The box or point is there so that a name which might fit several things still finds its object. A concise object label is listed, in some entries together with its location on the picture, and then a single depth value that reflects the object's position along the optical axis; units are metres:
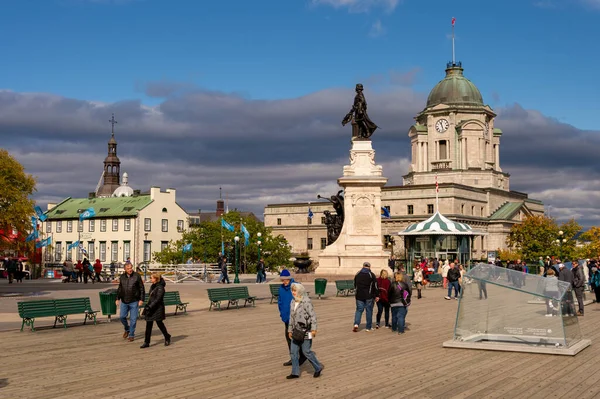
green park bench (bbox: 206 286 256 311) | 24.95
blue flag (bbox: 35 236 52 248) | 56.44
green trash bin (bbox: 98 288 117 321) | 20.84
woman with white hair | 12.03
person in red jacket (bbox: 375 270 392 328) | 19.00
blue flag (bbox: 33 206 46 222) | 47.89
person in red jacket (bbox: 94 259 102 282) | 47.59
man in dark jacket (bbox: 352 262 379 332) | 18.78
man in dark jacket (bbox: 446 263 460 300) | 30.28
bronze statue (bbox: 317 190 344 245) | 46.97
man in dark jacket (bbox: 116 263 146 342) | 16.88
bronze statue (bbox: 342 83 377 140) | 44.38
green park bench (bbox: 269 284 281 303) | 28.26
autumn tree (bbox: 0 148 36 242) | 32.47
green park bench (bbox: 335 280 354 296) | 32.10
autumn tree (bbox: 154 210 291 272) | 81.19
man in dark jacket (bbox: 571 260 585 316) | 23.58
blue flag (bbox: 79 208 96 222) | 62.88
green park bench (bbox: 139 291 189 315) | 23.09
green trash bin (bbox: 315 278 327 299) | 30.48
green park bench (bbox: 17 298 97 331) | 18.50
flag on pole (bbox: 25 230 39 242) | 49.94
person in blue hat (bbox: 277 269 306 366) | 13.70
